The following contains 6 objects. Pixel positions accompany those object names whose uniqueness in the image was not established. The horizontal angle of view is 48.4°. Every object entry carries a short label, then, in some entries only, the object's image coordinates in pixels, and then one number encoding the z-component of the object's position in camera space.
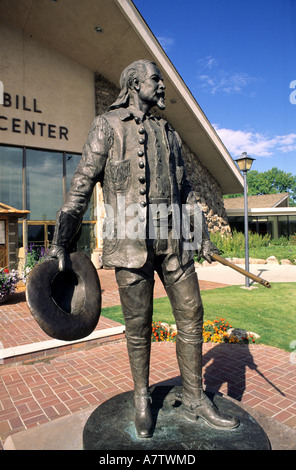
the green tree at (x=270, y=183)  58.12
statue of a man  2.28
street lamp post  9.81
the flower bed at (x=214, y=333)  5.11
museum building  11.56
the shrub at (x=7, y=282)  8.03
